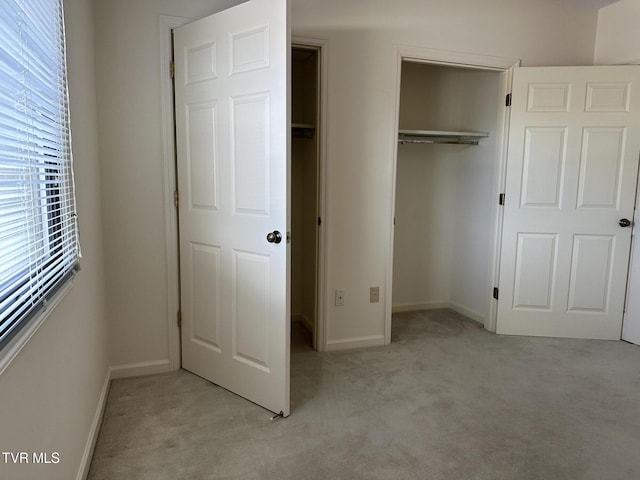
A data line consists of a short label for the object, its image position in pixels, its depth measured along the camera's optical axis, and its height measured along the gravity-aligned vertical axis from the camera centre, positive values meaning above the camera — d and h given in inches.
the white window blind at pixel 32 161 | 43.0 +2.6
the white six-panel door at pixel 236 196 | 84.7 -2.5
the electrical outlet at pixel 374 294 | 126.6 -31.7
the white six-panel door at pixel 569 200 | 127.4 -3.2
